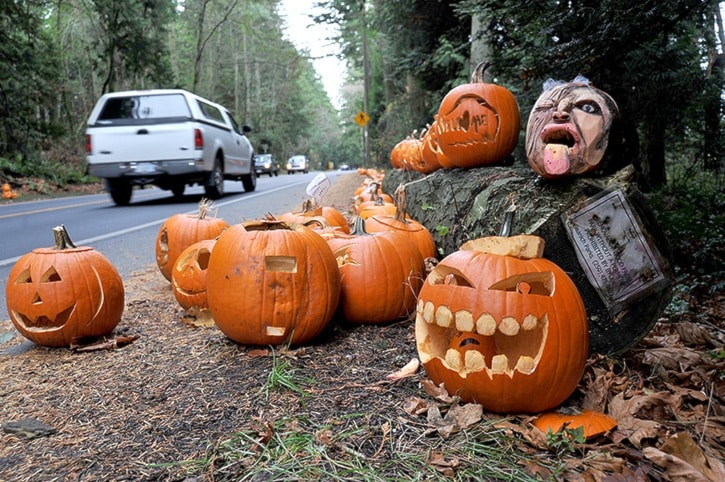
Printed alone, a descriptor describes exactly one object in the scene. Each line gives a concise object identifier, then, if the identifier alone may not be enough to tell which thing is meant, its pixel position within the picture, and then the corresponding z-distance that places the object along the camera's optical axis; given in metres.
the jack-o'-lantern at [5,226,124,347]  2.85
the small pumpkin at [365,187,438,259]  3.57
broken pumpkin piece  1.76
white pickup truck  10.07
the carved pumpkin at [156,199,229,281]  4.11
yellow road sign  22.99
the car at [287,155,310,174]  48.25
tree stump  2.42
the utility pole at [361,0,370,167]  23.88
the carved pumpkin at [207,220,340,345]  2.59
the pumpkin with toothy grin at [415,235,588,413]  1.89
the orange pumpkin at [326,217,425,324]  3.00
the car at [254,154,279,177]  35.76
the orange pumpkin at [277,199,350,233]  4.02
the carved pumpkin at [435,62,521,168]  4.08
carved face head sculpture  2.62
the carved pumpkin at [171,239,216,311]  3.27
